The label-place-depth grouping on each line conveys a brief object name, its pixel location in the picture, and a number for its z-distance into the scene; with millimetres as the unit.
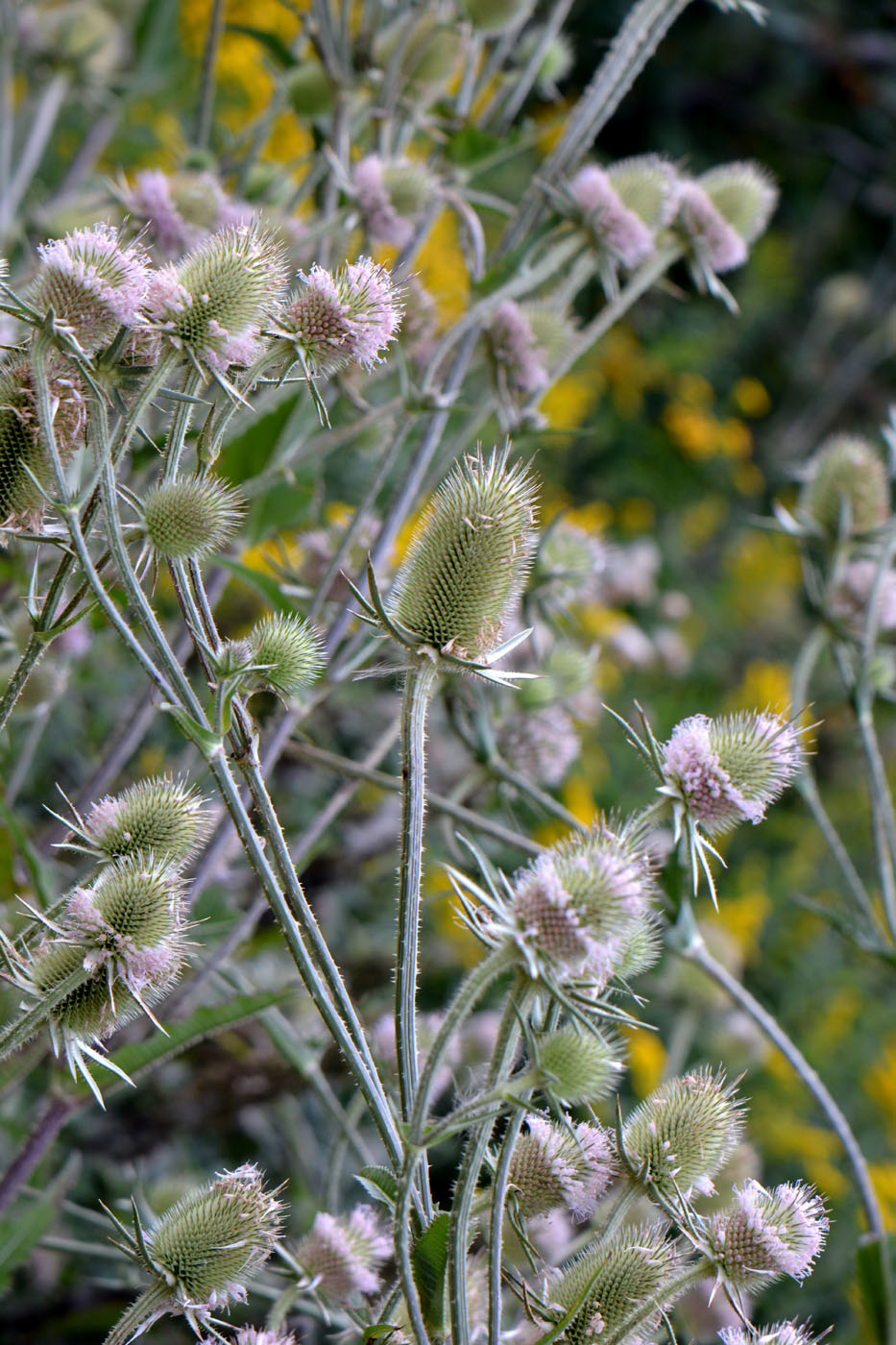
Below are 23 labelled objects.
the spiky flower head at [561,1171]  1129
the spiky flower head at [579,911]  1090
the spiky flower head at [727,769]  1136
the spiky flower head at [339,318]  1142
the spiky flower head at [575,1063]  1103
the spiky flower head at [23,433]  1134
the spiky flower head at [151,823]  1124
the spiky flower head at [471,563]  1131
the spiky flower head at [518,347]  1338
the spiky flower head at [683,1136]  1127
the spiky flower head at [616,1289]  1114
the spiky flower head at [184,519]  1114
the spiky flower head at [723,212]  1371
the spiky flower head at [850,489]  1619
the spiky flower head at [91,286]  1116
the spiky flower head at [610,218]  1334
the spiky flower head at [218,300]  1124
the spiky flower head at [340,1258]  1153
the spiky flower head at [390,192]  1327
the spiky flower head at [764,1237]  1117
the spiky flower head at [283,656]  1131
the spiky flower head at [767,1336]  1105
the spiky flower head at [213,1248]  1109
